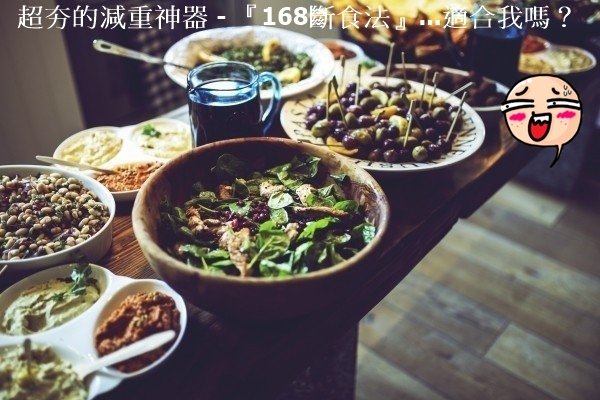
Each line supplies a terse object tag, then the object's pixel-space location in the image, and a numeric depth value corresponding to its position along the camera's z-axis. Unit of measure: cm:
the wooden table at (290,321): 94
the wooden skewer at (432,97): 149
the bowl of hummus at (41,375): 85
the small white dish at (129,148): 130
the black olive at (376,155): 134
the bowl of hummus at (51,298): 98
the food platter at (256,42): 165
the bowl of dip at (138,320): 90
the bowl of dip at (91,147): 141
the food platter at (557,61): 201
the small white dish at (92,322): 88
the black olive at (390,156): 132
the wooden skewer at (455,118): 142
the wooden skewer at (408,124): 134
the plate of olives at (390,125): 135
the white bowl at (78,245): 105
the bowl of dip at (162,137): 146
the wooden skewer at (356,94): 152
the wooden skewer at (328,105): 144
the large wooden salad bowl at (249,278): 89
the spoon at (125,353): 88
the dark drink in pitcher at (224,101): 129
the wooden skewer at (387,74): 164
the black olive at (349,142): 136
